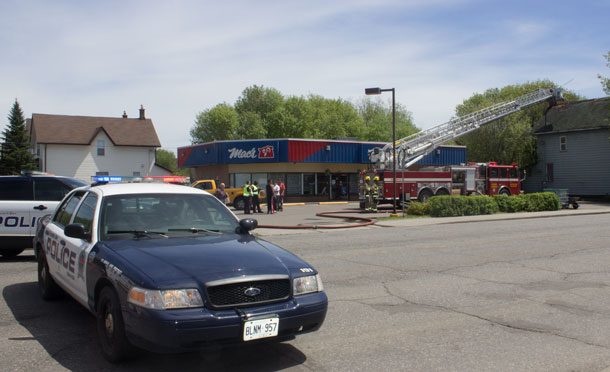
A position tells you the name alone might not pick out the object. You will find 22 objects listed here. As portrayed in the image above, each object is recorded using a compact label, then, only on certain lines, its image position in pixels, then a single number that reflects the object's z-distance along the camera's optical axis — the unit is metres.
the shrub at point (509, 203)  24.83
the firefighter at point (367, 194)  26.25
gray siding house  44.22
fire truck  28.42
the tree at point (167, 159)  120.94
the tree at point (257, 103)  77.94
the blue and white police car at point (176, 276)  4.07
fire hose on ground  18.14
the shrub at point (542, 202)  25.84
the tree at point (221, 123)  75.75
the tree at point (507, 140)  50.62
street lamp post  21.30
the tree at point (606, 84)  39.13
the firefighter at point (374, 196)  26.02
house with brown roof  48.22
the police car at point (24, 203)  10.51
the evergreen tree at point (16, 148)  47.41
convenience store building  38.00
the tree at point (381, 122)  75.38
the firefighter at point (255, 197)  26.69
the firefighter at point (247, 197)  26.09
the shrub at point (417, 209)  23.22
